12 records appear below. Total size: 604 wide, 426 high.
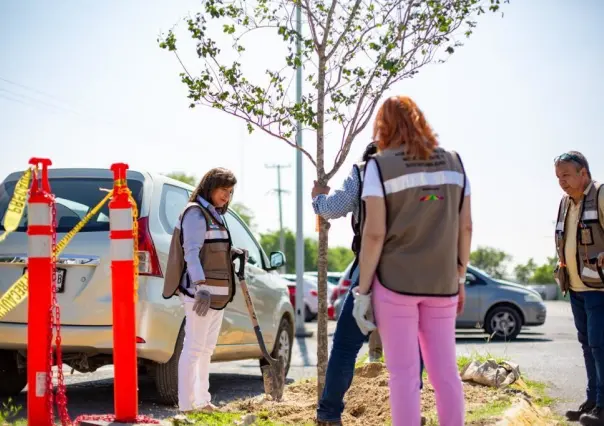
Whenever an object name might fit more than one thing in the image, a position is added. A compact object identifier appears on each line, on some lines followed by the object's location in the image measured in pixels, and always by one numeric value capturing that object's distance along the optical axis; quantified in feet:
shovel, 22.89
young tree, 22.94
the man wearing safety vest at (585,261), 22.62
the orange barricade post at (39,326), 14.74
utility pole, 273.54
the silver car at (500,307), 57.77
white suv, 23.02
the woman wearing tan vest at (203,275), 20.95
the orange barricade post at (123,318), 15.28
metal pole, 71.82
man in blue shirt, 15.93
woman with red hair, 14.28
